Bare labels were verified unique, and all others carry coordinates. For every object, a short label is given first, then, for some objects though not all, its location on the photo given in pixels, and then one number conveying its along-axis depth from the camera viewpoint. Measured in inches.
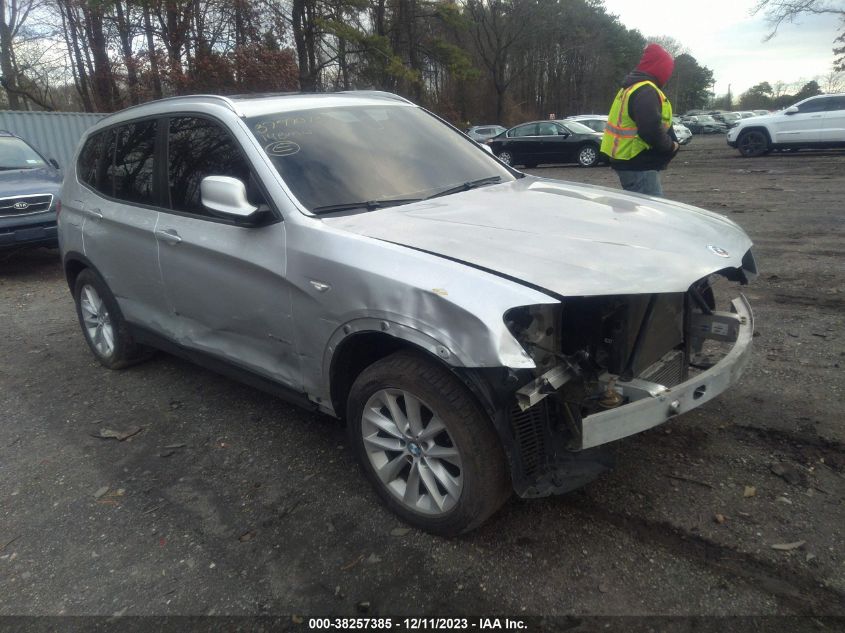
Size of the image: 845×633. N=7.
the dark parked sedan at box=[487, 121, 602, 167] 799.1
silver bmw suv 94.0
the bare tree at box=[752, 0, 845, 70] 1134.4
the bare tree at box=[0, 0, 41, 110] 1013.8
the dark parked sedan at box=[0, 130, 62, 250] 321.1
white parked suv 674.8
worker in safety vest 198.5
